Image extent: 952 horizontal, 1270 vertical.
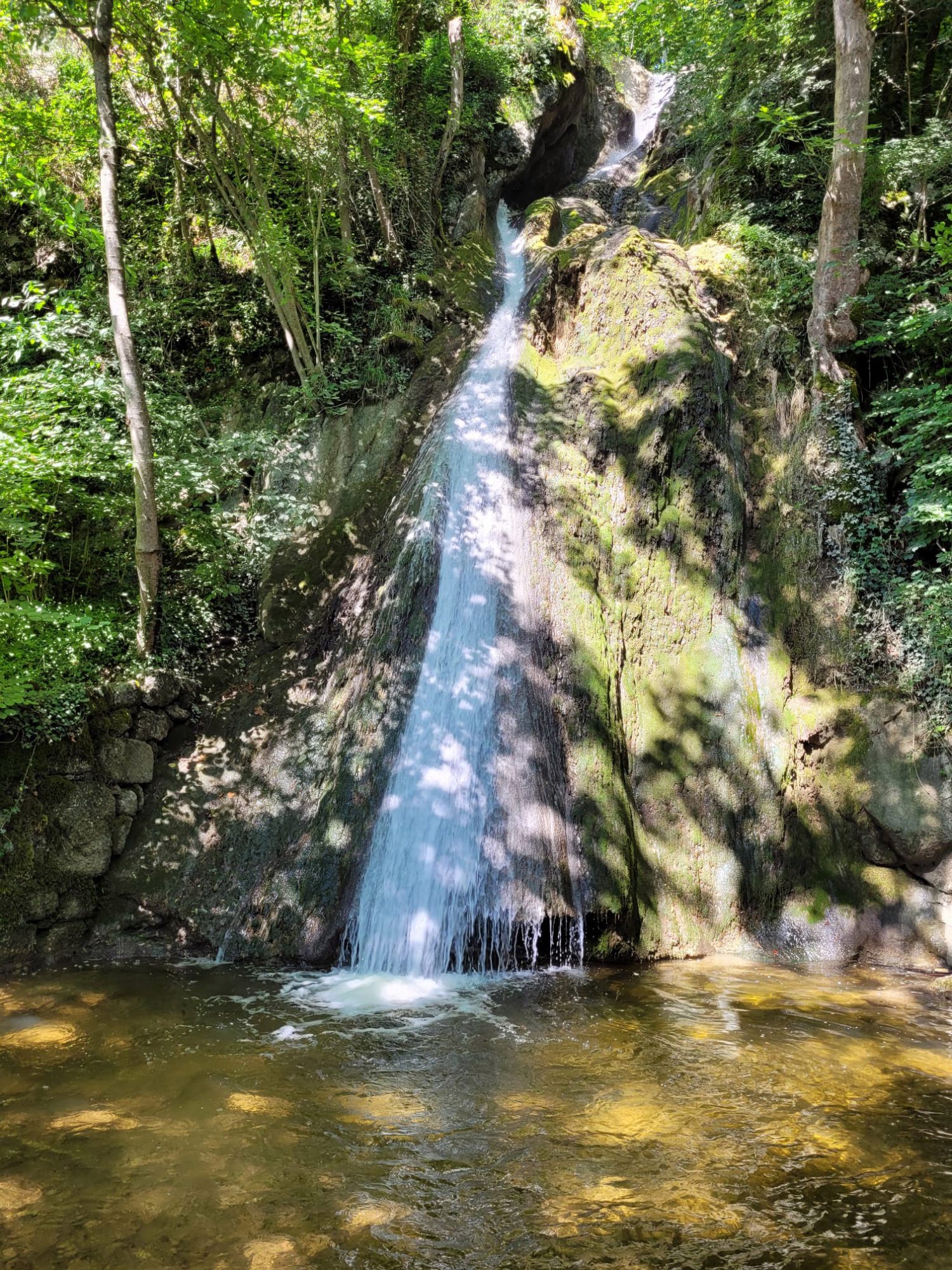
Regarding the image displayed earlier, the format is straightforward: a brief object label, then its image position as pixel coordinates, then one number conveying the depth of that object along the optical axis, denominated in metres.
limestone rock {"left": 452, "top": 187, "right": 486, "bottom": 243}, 14.30
